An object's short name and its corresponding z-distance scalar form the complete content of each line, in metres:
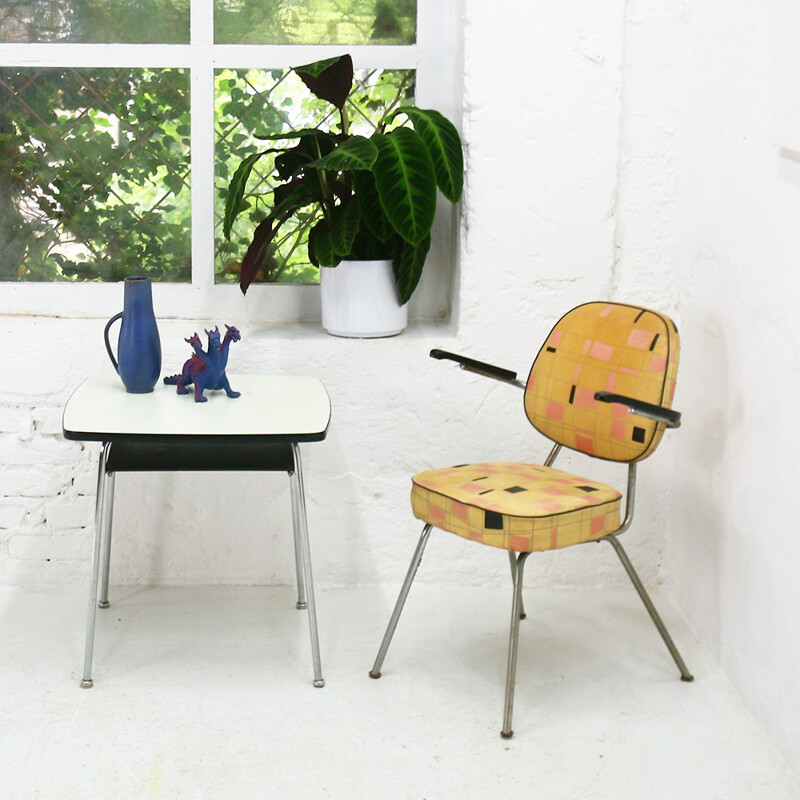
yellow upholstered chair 2.31
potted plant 2.75
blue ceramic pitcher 2.59
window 3.08
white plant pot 2.98
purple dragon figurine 2.58
